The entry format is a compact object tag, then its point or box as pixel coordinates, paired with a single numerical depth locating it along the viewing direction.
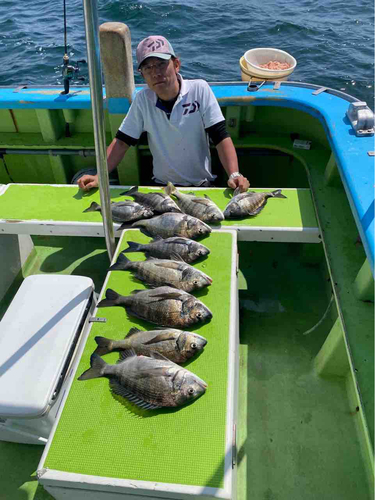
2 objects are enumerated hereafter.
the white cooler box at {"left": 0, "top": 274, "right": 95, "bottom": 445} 2.30
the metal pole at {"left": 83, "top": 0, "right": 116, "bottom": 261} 1.82
